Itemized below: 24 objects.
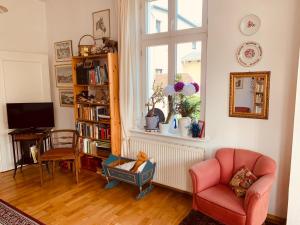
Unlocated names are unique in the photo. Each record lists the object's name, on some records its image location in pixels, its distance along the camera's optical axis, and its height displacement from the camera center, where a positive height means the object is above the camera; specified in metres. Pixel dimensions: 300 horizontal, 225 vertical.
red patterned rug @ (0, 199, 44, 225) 2.46 -1.48
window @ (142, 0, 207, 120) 2.89 +0.52
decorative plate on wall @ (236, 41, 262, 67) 2.39 +0.30
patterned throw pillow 2.23 -0.98
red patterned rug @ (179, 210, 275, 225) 2.43 -1.48
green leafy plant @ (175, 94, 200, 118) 2.97 -0.30
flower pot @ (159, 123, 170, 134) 3.08 -0.59
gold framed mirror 2.39 -0.13
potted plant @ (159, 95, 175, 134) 3.06 -0.54
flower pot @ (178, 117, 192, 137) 2.91 -0.54
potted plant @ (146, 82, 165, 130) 3.18 -0.40
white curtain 3.16 +0.33
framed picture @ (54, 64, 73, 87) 4.17 +0.16
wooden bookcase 3.37 -0.32
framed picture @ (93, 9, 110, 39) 3.55 +0.94
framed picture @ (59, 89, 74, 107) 4.22 -0.25
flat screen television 3.78 -0.52
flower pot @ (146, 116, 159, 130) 3.18 -0.54
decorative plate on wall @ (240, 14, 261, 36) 2.37 +0.61
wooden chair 3.34 -1.04
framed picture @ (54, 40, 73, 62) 4.11 +0.60
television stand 3.69 -0.99
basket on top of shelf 3.49 +0.52
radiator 2.86 -0.99
